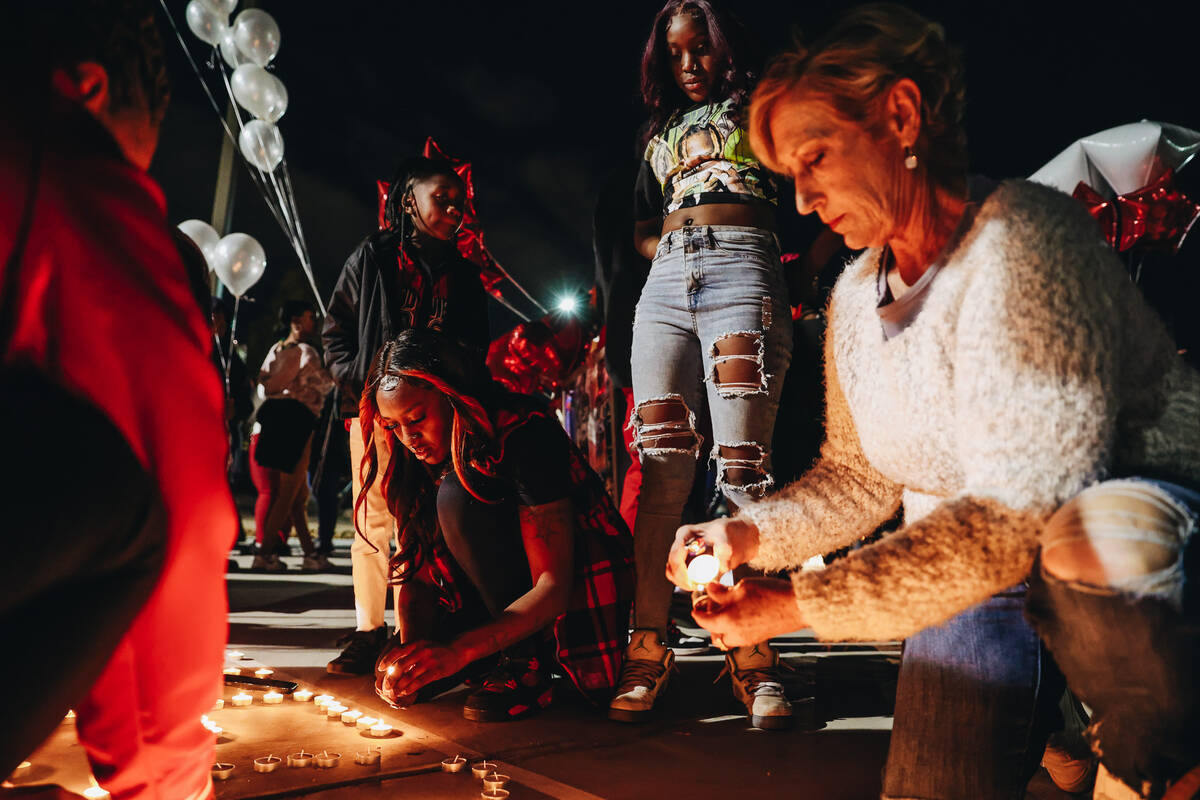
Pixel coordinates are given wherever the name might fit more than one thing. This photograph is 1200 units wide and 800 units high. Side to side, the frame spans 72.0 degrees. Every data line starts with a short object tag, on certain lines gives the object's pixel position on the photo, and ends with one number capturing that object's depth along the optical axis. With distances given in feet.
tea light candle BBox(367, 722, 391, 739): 6.81
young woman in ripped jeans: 7.77
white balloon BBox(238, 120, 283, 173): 26.61
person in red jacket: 2.77
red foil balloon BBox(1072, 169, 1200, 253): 14.11
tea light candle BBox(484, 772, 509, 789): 5.42
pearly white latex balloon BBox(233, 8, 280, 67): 25.57
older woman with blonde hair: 3.26
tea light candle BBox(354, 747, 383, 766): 6.04
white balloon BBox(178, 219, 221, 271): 26.59
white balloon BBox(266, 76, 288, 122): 26.11
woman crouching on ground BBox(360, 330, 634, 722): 7.88
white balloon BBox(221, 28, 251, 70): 25.70
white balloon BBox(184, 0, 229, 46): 24.91
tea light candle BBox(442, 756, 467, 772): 5.91
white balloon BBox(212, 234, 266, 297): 26.27
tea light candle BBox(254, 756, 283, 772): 5.85
